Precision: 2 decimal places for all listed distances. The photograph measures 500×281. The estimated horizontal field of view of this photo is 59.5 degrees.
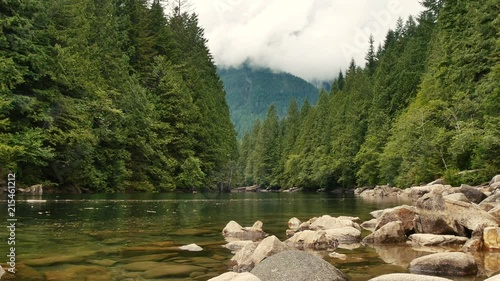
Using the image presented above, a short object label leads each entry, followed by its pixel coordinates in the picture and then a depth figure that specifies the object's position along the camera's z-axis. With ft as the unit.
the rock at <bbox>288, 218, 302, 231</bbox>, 48.69
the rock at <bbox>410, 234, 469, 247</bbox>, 36.19
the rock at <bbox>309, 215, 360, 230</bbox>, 44.52
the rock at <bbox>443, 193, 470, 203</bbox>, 55.61
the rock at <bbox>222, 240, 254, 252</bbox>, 34.06
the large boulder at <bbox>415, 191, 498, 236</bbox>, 38.32
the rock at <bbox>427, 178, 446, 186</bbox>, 108.19
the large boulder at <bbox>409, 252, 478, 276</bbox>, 25.64
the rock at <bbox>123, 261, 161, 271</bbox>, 25.71
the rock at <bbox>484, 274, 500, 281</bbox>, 18.29
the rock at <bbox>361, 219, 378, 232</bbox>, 49.68
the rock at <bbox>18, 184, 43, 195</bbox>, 90.48
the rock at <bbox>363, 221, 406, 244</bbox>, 37.91
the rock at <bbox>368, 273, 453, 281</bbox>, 20.10
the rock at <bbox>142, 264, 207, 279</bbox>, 24.44
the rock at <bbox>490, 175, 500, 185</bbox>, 77.36
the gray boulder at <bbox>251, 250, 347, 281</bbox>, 22.13
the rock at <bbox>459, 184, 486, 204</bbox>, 61.21
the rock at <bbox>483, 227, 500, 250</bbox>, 32.78
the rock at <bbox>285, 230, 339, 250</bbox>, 35.04
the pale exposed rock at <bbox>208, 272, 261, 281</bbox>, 19.19
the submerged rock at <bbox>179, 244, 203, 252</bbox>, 32.73
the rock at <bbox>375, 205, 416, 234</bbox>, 41.52
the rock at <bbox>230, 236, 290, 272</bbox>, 26.76
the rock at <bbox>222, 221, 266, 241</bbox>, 40.37
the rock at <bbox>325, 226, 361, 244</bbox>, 39.28
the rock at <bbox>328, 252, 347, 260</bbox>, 30.68
